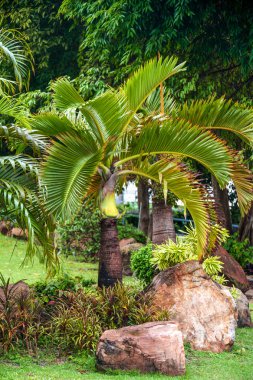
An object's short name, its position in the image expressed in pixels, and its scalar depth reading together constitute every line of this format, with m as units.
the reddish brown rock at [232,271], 12.97
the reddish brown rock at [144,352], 8.52
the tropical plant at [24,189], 8.69
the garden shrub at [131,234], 20.00
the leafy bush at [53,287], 10.70
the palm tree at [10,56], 8.82
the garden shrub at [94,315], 9.28
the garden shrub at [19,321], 9.11
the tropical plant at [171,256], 10.73
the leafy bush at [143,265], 11.48
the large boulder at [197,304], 10.05
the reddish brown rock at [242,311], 11.61
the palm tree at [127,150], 9.45
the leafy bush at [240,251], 18.11
